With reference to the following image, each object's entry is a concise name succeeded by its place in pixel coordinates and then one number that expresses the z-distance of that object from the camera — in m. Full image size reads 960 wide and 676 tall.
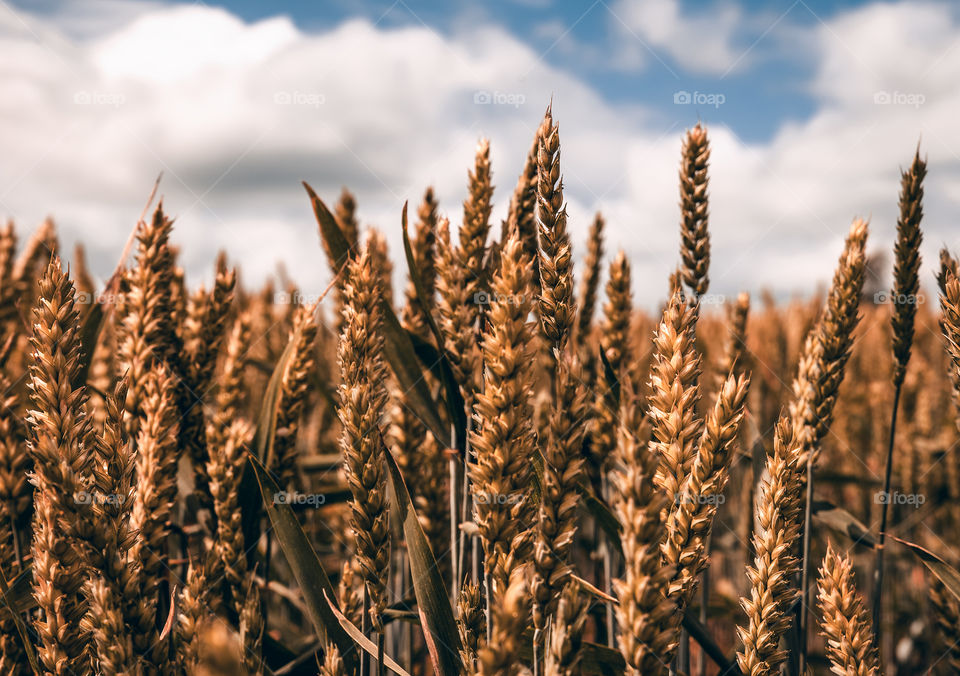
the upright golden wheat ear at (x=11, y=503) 0.49
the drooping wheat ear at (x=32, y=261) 0.82
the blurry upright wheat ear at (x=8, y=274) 0.73
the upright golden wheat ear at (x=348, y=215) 0.73
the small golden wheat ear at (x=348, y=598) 0.49
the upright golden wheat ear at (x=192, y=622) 0.45
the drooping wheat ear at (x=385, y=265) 0.74
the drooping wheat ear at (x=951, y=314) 0.49
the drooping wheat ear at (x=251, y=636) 0.46
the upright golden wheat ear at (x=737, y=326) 0.63
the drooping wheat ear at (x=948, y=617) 0.56
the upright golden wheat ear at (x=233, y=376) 0.55
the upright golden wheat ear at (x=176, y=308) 0.56
